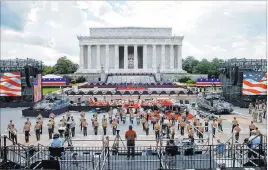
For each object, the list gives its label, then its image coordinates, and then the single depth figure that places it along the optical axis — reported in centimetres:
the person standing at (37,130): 2098
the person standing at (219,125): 2339
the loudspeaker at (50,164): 1164
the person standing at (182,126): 2205
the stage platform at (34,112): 3203
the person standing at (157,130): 2032
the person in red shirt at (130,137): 1484
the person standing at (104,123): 2233
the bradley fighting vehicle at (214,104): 3341
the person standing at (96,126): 2236
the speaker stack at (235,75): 3972
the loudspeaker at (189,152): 1369
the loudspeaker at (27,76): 3928
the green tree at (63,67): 10982
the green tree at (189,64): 12021
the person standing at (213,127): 2138
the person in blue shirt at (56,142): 1269
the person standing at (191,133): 1856
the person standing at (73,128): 2214
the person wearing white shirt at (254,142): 1272
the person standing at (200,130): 2056
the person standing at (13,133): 1955
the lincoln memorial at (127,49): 9606
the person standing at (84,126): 2235
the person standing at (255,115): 2839
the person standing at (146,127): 2242
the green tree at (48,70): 11194
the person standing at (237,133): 1982
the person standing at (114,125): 2243
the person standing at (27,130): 2030
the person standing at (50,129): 2168
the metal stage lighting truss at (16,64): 4156
